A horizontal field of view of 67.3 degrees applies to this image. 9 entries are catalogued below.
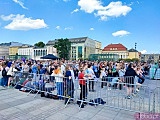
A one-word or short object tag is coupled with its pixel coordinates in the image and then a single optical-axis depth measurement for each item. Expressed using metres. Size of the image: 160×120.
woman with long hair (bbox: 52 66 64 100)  5.39
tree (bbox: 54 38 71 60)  67.86
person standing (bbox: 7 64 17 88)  7.86
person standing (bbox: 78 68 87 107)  5.03
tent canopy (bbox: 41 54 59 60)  16.27
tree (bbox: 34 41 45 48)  87.66
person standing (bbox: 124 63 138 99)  6.54
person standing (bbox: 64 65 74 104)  5.24
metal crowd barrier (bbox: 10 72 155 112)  5.00
